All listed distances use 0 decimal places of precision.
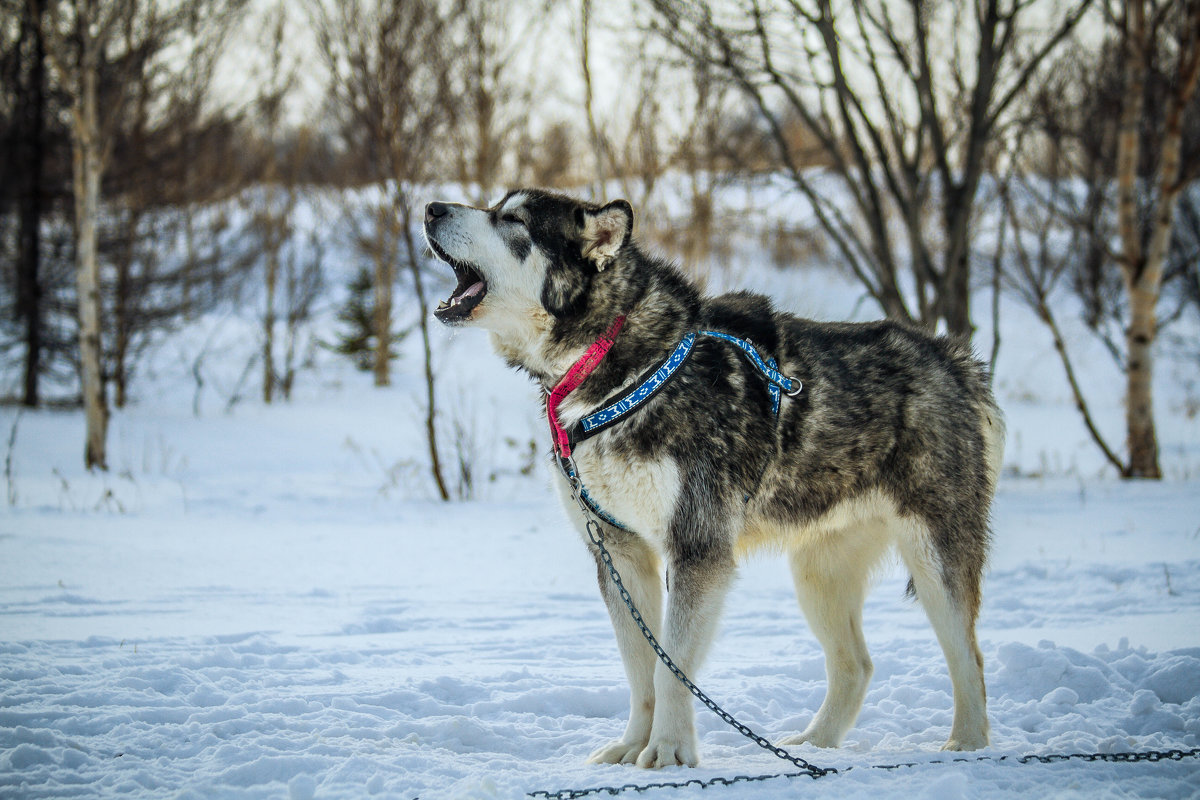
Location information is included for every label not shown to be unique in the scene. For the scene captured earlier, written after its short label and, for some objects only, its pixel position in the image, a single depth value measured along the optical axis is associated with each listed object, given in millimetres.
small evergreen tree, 23172
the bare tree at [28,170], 15211
